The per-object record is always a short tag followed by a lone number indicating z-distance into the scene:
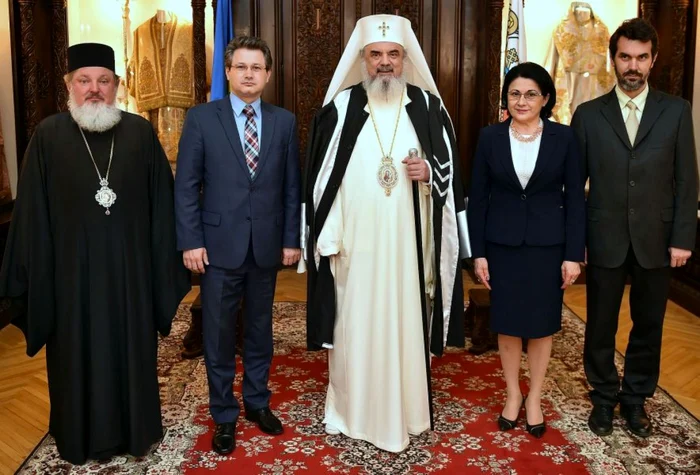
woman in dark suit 3.21
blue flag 5.23
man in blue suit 3.12
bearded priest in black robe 3.01
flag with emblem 5.20
